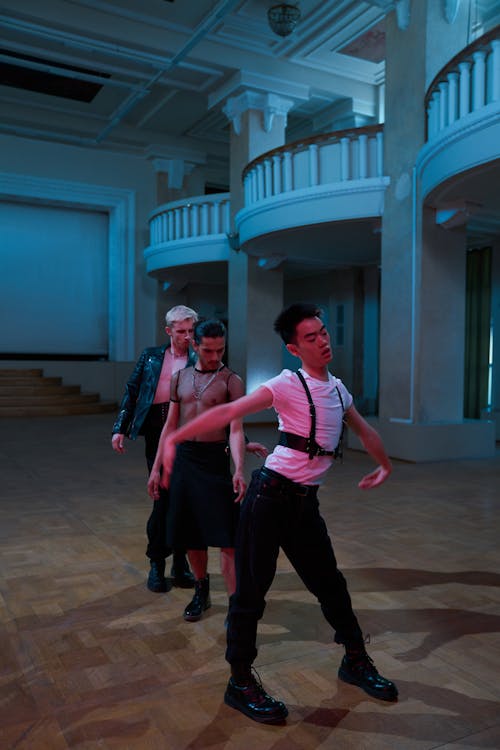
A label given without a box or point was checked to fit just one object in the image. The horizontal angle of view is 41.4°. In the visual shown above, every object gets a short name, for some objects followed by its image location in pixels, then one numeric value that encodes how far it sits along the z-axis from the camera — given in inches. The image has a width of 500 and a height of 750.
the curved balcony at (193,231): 534.9
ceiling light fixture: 409.1
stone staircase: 580.4
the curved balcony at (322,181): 365.4
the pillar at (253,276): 499.8
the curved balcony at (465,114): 259.1
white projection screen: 681.0
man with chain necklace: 123.8
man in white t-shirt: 93.8
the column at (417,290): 339.9
